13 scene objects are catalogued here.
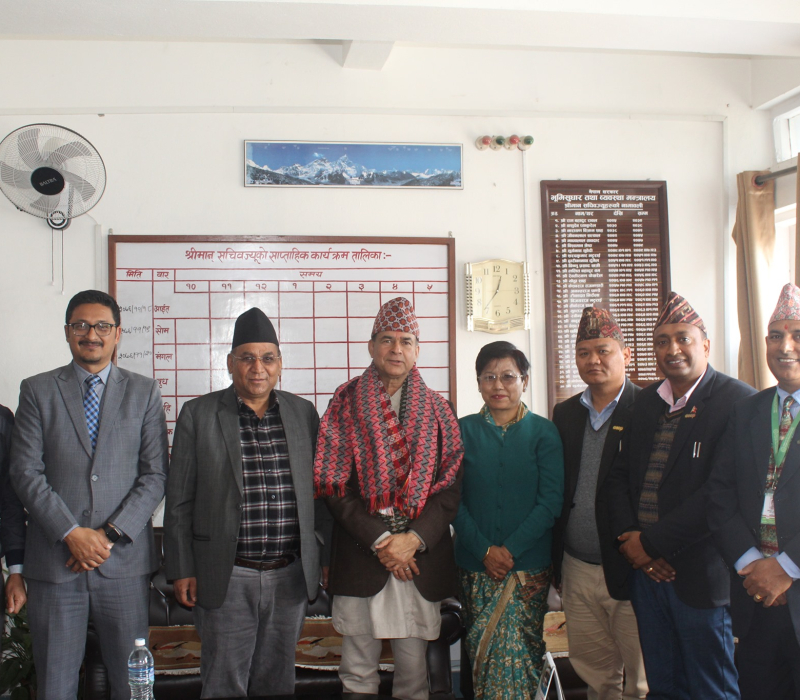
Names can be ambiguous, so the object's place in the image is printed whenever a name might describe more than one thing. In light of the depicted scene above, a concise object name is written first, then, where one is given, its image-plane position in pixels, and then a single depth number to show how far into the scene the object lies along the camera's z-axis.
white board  3.54
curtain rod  3.68
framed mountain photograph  3.61
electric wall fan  3.34
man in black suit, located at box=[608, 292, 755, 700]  2.23
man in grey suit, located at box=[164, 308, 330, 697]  2.35
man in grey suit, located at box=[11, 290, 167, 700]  2.27
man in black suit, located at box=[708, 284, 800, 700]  1.99
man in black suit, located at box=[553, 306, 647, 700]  2.46
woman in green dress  2.38
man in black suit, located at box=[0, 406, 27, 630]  2.42
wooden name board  3.75
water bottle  1.69
